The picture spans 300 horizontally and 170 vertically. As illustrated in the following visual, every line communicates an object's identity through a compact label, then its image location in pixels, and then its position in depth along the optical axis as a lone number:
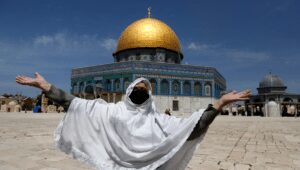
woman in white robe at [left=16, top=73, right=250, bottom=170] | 2.21
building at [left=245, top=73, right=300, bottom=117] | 44.93
